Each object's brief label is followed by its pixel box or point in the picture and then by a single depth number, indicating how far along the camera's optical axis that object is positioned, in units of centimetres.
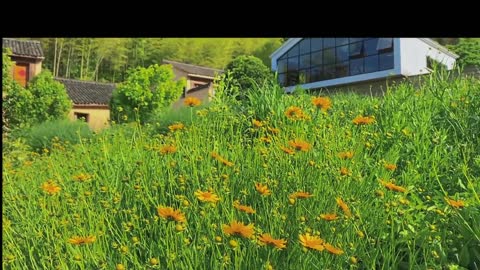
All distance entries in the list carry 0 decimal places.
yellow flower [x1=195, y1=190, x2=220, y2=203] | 131
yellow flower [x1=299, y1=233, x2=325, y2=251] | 109
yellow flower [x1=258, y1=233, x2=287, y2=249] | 111
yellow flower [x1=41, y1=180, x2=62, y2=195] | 164
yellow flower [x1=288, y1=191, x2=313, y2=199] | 132
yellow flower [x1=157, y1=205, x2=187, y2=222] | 121
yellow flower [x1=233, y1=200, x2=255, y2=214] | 130
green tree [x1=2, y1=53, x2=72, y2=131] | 1498
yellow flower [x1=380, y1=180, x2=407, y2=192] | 134
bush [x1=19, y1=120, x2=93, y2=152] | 782
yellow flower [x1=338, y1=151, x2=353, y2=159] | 164
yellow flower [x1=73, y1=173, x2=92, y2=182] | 176
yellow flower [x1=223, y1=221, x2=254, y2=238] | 112
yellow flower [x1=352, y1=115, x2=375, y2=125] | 188
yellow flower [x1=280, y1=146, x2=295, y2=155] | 159
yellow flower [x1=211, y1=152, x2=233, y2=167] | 166
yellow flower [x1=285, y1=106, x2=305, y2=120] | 212
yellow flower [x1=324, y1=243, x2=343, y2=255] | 110
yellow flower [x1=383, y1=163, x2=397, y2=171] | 158
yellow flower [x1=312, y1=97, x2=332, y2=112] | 214
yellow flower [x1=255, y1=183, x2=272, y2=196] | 138
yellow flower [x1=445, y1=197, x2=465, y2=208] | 125
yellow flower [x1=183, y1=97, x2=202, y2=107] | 228
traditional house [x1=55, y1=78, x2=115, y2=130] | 2355
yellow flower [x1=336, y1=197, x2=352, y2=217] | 129
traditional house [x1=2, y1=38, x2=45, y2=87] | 1962
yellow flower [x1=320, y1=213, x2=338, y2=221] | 126
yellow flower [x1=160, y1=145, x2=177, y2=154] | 175
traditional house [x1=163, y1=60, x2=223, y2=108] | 2723
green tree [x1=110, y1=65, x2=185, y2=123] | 1608
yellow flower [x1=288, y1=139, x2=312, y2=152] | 162
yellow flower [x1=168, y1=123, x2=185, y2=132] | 211
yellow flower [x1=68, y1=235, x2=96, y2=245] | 125
